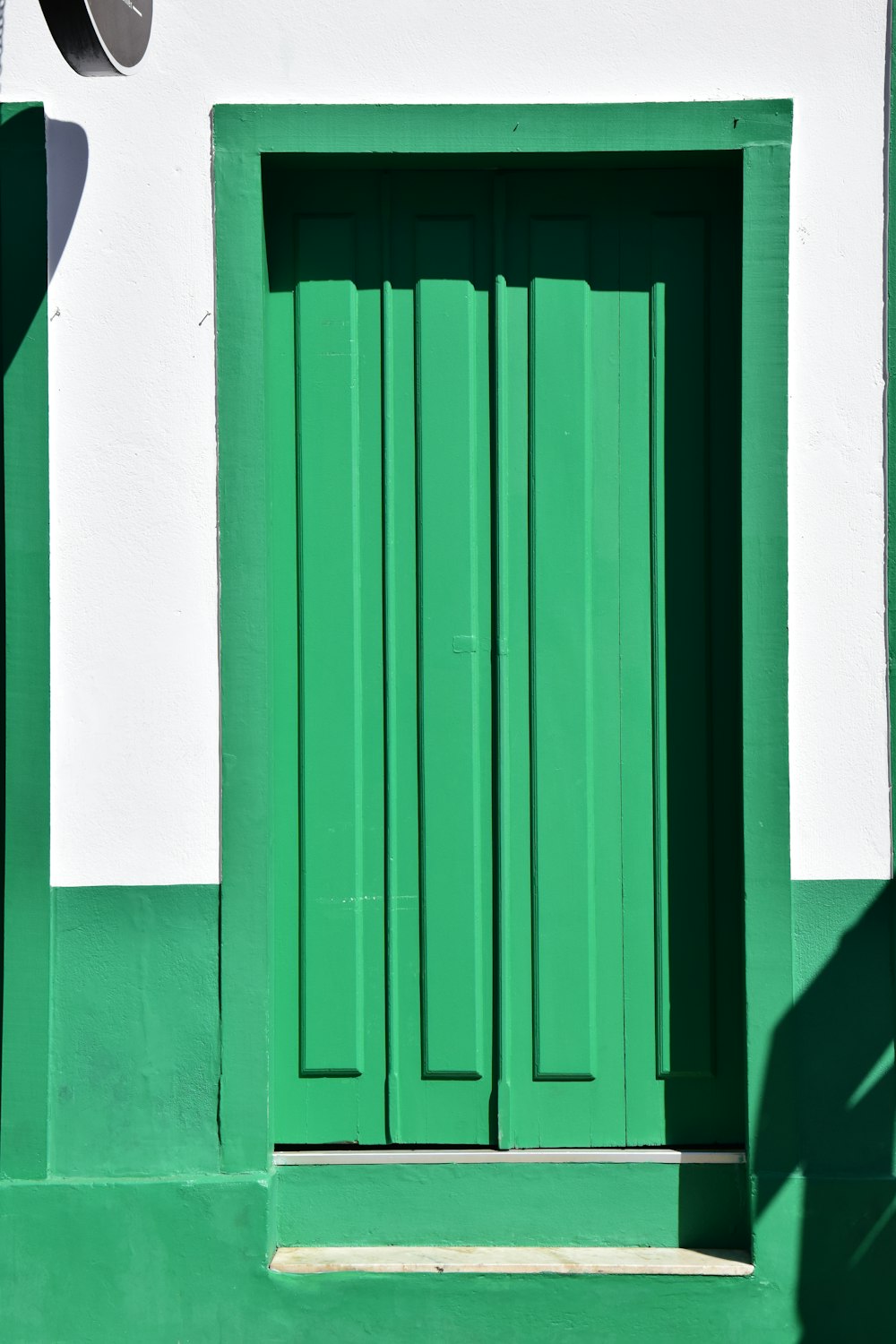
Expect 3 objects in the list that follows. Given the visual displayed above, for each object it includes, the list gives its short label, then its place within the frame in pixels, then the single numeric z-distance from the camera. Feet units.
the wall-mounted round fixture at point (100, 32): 9.40
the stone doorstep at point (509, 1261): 11.12
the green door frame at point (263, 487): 11.28
